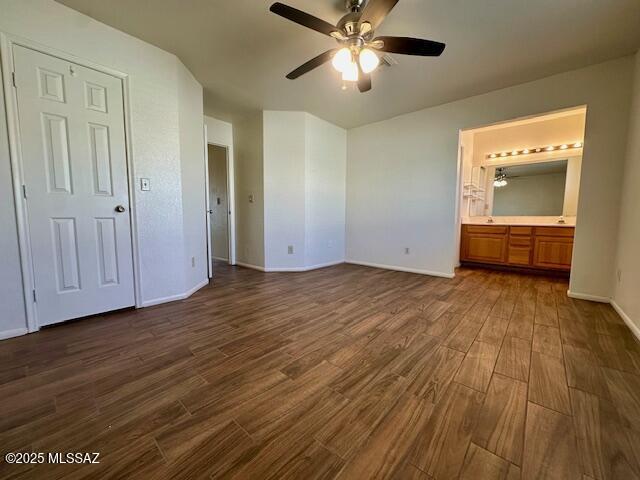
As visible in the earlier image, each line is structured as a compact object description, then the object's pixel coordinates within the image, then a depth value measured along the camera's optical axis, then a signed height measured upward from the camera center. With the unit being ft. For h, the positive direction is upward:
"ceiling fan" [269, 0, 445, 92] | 5.17 +4.06
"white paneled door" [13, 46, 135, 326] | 6.23 +0.72
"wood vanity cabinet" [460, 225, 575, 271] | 12.24 -1.60
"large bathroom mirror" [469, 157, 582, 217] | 13.30 +1.55
